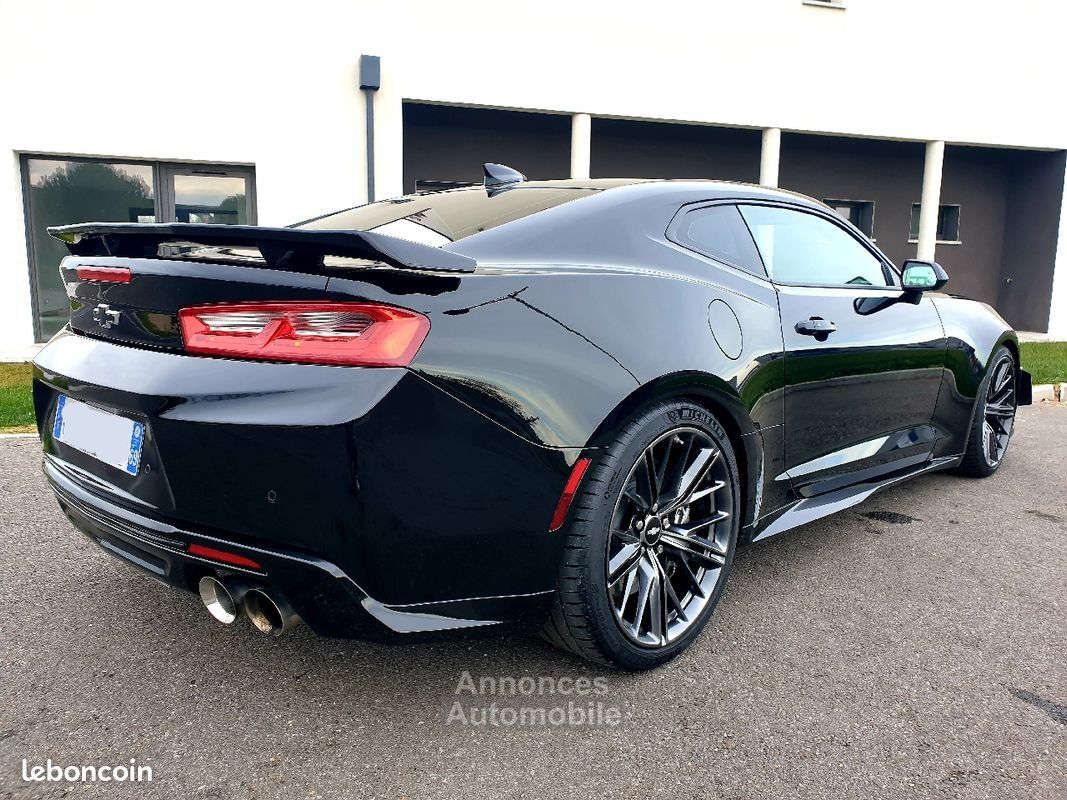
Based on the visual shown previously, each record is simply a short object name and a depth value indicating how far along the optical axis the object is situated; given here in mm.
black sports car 1750
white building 8672
